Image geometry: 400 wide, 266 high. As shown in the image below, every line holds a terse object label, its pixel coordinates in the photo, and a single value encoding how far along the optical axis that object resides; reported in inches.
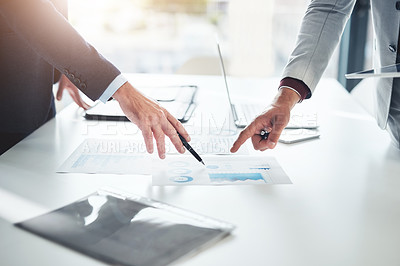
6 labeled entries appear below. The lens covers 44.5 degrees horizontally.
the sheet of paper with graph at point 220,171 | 45.5
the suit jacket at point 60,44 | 48.9
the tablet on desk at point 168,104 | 66.4
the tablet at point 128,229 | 31.4
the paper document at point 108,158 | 47.6
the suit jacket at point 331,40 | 56.4
